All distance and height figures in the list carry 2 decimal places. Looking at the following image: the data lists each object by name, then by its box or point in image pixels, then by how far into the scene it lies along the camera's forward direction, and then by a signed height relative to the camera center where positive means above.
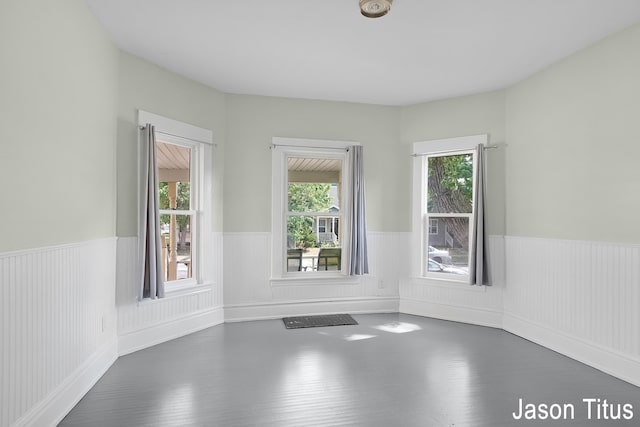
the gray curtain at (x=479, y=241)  4.35 -0.26
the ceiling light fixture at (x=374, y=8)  2.65 +1.53
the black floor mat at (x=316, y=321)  4.45 -1.25
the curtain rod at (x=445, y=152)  4.49 +0.86
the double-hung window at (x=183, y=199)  4.06 +0.22
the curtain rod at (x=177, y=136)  3.66 +0.90
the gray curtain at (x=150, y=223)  3.55 -0.03
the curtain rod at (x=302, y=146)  4.77 +0.94
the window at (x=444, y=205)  4.72 +0.18
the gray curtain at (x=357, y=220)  4.85 -0.01
